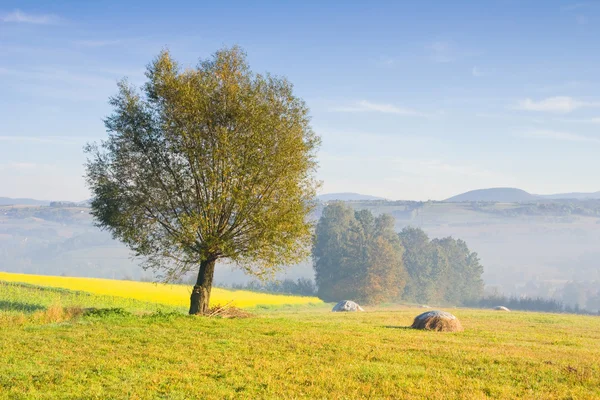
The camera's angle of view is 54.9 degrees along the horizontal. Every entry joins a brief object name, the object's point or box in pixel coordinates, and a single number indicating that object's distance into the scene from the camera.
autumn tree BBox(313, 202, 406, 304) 109.56
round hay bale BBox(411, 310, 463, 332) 31.78
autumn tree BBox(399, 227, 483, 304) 129.62
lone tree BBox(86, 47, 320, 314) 32.34
